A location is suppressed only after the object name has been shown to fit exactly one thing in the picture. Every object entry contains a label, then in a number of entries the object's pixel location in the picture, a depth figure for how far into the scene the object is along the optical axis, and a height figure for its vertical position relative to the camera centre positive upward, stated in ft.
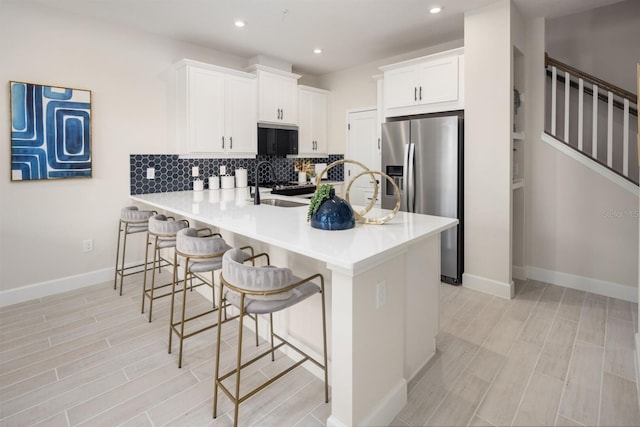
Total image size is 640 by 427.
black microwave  14.61 +3.12
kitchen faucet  9.16 +0.32
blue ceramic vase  5.99 -0.12
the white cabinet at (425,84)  11.15 +4.39
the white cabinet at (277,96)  14.20 +4.97
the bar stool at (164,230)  8.43 -0.54
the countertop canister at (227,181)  13.67 +1.12
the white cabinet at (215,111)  12.01 +3.74
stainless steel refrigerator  11.02 +1.31
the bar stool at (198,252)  6.62 -0.86
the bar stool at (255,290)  4.92 -1.22
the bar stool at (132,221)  10.68 -0.40
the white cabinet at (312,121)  16.58 +4.43
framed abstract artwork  9.67 +2.32
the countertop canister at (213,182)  13.28 +1.05
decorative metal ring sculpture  6.41 -0.15
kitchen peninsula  4.69 -1.40
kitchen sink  9.98 +0.16
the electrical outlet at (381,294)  5.06 -1.30
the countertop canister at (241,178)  13.74 +1.26
